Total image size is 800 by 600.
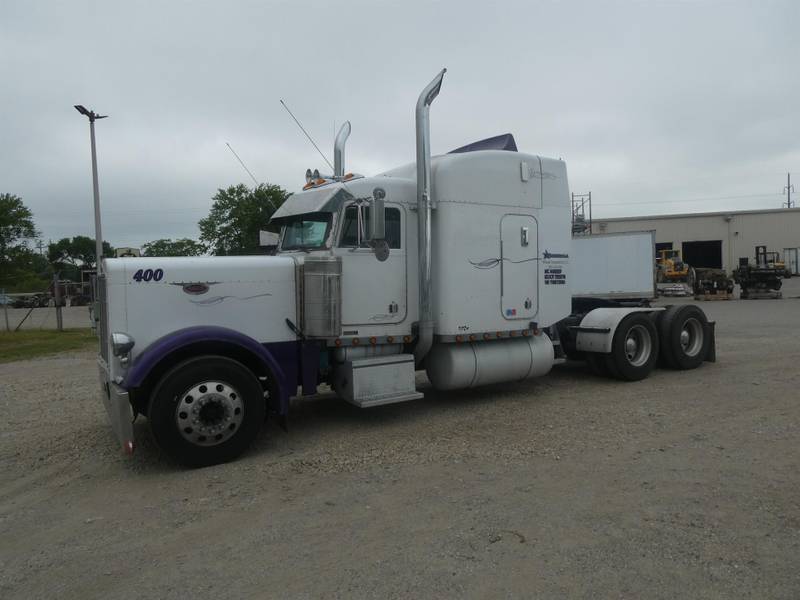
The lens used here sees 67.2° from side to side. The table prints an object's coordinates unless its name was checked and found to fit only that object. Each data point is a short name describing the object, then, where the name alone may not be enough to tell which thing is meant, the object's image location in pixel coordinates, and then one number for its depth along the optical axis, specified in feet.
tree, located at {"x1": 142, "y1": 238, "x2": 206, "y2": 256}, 91.20
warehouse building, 178.70
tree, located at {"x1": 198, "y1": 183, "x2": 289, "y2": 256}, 40.40
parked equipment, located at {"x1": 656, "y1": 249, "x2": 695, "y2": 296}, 107.84
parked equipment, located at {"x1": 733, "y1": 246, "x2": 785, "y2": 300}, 94.73
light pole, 63.36
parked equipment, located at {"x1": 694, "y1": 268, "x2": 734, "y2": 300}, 97.86
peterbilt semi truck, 18.01
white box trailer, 32.65
